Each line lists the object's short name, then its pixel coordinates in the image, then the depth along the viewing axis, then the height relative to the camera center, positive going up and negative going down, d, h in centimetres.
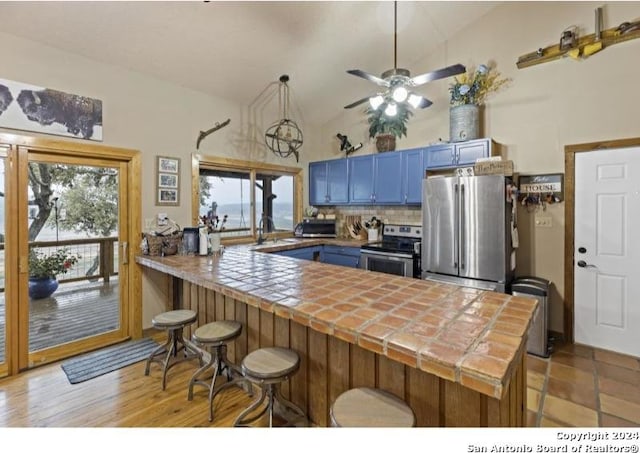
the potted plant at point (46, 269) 287 -43
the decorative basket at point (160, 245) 334 -23
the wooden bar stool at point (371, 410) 127 -81
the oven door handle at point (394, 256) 381 -41
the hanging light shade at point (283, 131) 412 +146
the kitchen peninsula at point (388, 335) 111 -45
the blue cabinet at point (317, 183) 516 +70
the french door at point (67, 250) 273 -26
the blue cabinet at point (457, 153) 350 +85
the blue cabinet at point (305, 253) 426 -42
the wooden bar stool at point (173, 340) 246 -102
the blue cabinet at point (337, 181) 488 +69
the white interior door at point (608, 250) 296 -27
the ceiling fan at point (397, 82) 240 +115
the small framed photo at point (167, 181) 355 +51
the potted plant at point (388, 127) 442 +142
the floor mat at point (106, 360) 269 -130
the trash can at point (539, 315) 300 -91
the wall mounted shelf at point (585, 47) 290 +180
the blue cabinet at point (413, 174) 404 +67
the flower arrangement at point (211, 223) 373 +1
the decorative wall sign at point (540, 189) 333 +38
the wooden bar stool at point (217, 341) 212 -81
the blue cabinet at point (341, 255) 434 -47
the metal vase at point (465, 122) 364 +121
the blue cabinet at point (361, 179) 459 +68
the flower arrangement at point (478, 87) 369 +166
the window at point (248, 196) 415 +42
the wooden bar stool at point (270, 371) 168 -81
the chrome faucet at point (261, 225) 440 -3
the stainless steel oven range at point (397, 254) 380 -39
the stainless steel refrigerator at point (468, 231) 311 -9
